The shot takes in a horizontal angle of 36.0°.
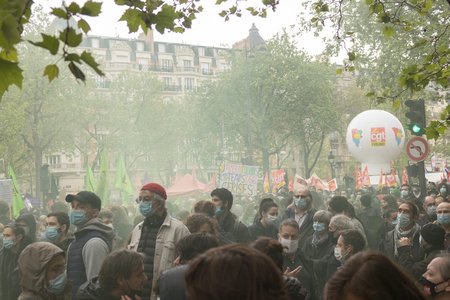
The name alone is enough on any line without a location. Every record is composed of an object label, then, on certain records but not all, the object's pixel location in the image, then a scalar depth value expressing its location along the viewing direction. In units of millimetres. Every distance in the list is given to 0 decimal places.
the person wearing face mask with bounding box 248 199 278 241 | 8469
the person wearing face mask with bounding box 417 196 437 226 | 9599
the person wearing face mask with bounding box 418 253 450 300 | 4363
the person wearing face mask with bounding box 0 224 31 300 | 7064
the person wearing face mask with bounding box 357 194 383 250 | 11047
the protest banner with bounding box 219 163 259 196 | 20688
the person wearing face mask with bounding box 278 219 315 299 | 5816
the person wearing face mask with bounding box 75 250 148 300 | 4398
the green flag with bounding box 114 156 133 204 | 22156
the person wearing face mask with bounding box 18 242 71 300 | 4941
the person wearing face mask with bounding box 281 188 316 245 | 8298
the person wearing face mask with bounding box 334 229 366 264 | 6148
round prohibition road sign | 12648
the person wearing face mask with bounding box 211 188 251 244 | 7398
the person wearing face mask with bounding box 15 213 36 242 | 8359
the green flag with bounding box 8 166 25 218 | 15992
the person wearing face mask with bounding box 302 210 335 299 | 6691
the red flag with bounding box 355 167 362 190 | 28634
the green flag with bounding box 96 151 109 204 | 18453
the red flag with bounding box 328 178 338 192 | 27203
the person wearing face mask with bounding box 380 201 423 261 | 7660
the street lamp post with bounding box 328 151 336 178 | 35375
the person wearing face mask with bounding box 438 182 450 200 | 16477
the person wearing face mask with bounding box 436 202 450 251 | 7621
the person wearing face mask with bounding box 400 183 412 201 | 15119
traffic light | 12633
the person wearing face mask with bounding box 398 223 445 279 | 6309
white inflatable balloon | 30359
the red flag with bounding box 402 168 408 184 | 28238
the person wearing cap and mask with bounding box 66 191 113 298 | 5641
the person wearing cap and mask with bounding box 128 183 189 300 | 5945
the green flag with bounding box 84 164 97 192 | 18984
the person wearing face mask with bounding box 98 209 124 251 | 9727
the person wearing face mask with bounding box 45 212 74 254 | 6777
